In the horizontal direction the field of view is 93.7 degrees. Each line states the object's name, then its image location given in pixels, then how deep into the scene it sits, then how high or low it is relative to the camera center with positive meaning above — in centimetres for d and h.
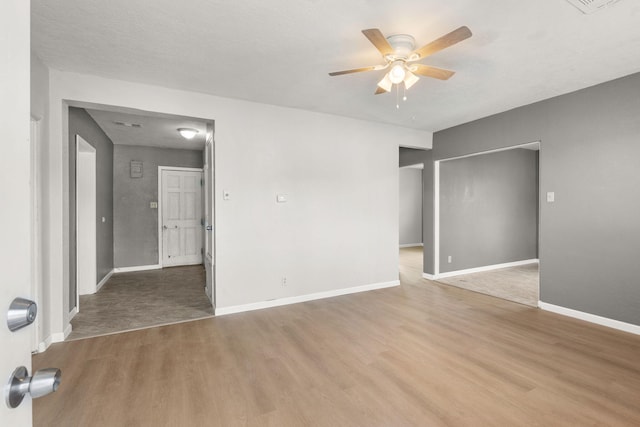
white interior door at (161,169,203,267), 658 -12
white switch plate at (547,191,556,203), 382 +17
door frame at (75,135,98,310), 454 -13
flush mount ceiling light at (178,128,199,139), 506 +136
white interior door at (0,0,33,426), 57 +5
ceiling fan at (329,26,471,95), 221 +121
